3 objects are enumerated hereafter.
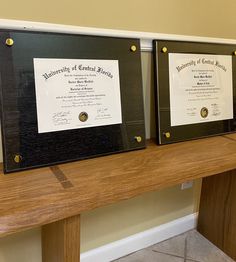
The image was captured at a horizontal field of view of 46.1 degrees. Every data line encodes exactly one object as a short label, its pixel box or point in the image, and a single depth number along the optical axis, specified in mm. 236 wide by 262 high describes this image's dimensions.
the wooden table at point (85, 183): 669
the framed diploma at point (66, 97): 833
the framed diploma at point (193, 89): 1139
